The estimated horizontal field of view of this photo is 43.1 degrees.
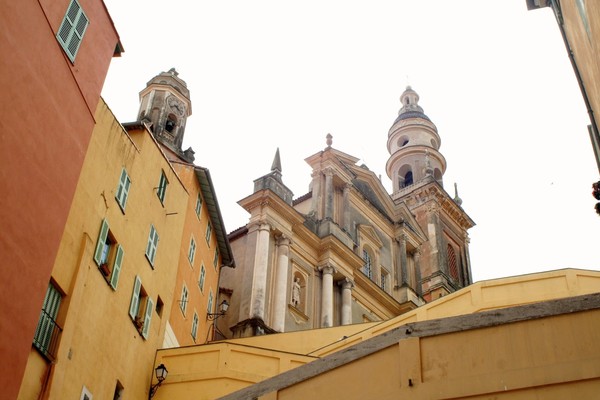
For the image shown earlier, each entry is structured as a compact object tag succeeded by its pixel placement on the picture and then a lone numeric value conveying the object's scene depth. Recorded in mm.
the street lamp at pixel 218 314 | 25045
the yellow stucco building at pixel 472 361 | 9180
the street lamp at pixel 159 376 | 18781
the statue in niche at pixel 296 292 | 29891
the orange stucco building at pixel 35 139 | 11977
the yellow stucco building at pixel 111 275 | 14195
